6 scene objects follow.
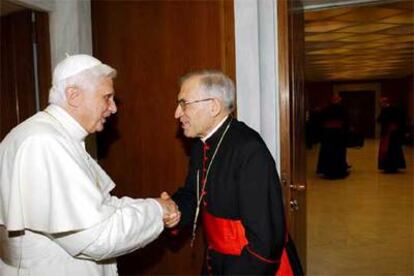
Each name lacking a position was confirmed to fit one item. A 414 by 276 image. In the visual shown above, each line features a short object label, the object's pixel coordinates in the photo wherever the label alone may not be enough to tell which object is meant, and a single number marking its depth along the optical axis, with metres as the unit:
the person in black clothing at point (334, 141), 7.66
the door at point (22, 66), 2.75
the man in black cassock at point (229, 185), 1.67
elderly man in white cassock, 1.46
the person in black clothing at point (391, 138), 8.26
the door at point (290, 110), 2.49
